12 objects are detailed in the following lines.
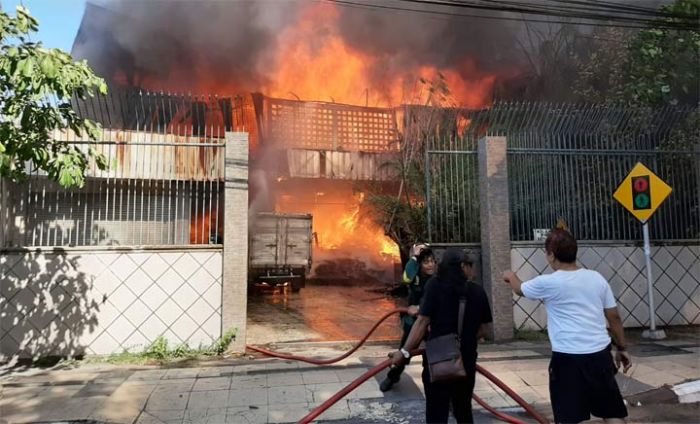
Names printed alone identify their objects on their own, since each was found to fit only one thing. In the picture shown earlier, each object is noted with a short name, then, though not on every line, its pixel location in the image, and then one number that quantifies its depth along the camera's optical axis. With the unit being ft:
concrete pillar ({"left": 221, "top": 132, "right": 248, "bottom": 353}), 20.65
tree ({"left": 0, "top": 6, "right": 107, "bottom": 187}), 12.37
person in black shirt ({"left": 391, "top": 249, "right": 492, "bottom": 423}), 9.43
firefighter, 13.99
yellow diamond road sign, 21.74
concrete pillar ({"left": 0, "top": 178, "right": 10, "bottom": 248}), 19.98
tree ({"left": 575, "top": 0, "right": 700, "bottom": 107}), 25.18
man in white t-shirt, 8.68
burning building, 44.78
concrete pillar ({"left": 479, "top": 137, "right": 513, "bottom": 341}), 22.41
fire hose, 10.49
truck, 45.70
